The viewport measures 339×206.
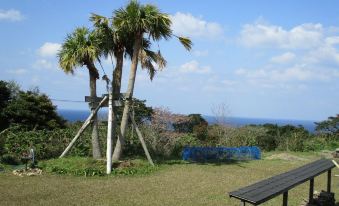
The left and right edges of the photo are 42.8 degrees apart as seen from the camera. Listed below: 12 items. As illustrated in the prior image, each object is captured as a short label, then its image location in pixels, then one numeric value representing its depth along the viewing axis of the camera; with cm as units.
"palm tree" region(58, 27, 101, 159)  1338
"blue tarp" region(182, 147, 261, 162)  1645
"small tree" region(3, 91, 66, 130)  1948
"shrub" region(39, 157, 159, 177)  1206
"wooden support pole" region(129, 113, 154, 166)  1387
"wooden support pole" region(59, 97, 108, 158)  1385
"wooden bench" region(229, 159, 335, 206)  589
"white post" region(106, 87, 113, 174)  1241
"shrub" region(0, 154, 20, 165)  1329
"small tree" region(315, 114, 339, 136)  2897
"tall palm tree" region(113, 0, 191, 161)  1370
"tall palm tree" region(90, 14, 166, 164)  1398
